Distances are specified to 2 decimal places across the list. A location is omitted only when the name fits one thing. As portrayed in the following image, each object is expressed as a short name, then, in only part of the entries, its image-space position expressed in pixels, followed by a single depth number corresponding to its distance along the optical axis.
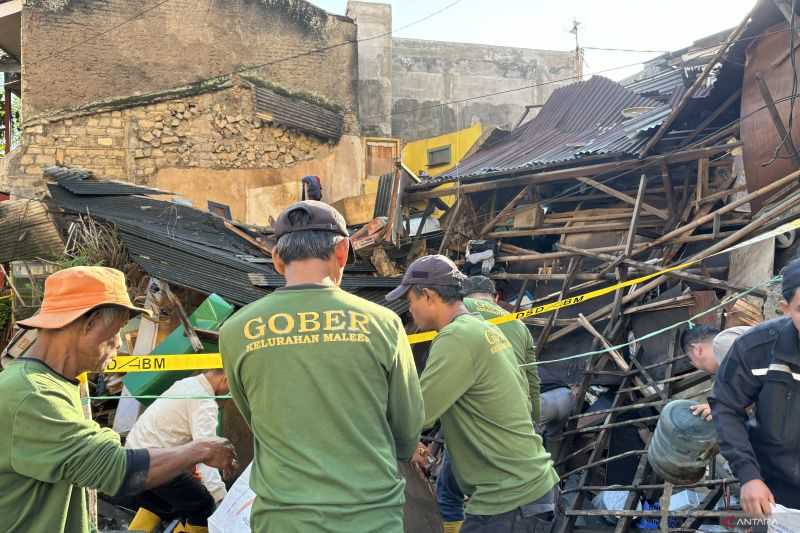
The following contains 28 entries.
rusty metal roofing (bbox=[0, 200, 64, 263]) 8.91
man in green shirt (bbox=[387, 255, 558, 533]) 2.91
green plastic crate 6.25
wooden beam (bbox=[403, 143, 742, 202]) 7.28
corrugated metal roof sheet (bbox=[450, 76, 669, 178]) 8.39
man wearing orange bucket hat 2.22
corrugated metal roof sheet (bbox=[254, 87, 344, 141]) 15.38
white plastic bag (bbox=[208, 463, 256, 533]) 3.14
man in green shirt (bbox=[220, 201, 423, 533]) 2.14
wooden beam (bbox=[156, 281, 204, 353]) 6.54
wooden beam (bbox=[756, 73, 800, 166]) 6.43
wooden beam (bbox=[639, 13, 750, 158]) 7.15
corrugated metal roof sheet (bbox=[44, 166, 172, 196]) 9.03
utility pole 20.50
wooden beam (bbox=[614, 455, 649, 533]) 4.68
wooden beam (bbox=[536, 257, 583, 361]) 7.23
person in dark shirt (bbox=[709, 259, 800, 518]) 2.71
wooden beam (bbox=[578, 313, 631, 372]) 6.25
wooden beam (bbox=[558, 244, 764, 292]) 6.11
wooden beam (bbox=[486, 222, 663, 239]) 7.74
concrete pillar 17.64
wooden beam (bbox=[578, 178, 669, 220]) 7.49
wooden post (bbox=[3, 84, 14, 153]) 17.14
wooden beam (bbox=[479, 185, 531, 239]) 8.85
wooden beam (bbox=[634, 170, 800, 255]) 6.32
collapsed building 5.71
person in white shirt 3.89
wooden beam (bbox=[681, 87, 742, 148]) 7.66
